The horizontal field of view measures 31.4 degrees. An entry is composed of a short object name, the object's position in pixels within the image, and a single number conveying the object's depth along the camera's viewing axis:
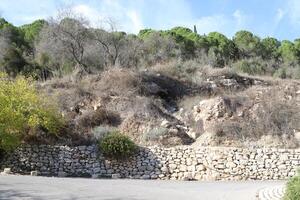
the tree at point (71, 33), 36.97
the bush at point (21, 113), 22.61
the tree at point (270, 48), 51.34
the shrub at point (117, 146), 23.94
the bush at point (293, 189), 11.93
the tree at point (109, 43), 40.09
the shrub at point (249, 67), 43.72
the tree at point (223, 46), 49.28
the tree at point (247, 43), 51.34
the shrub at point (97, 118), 27.48
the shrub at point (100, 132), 25.70
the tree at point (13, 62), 39.25
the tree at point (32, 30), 46.69
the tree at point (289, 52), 48.72
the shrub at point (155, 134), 26.29
